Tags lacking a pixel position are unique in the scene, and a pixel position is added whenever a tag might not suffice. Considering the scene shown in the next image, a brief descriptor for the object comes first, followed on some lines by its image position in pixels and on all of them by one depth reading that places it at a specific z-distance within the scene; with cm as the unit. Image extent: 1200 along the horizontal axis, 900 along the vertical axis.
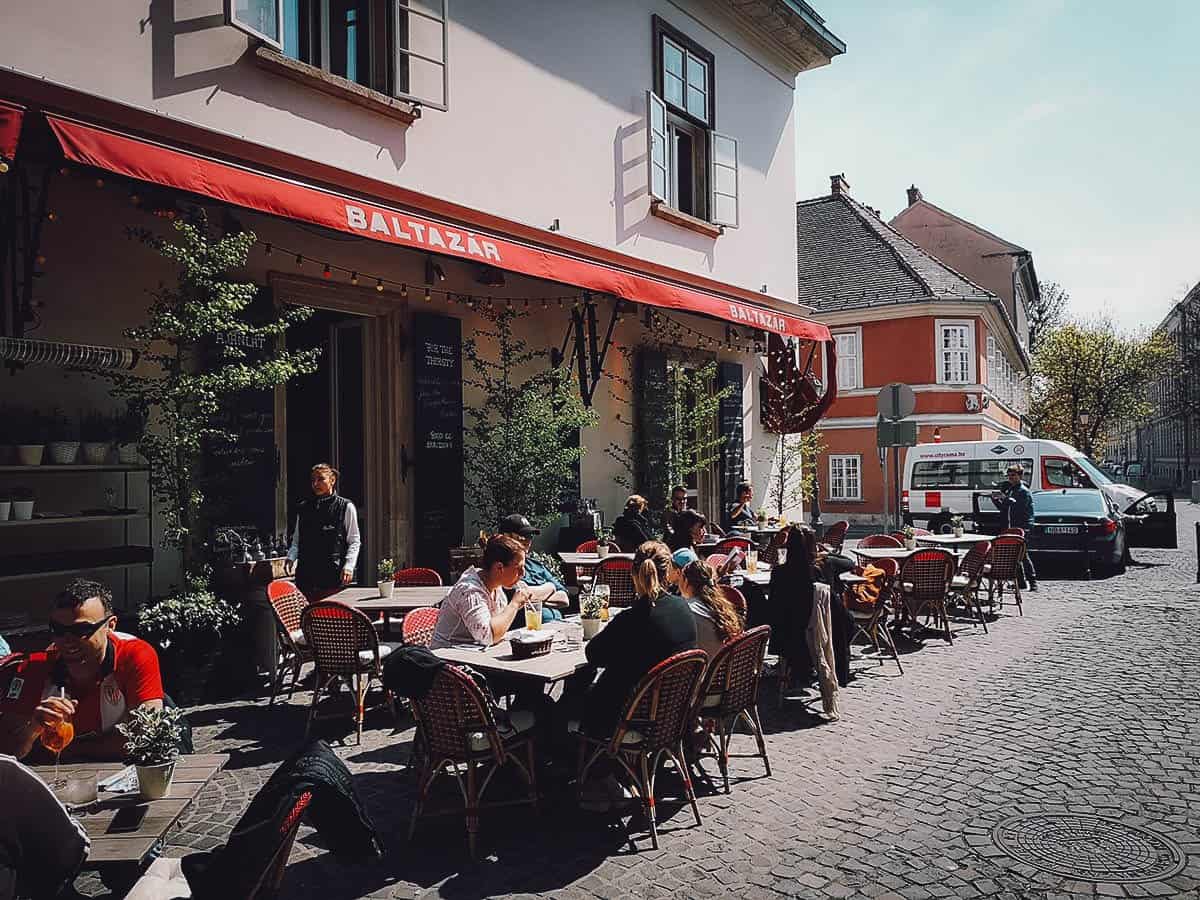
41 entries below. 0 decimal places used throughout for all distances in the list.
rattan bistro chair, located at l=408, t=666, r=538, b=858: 438
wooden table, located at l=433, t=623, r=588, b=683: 470
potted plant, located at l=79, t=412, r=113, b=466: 668
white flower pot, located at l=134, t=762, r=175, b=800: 307
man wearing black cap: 680
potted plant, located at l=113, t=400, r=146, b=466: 688
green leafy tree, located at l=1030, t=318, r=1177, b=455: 4250
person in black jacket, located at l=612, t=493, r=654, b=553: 1034
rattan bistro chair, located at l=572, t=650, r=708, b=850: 451
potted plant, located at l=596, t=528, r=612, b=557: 1025
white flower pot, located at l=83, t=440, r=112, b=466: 668
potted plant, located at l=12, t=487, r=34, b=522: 629
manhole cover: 409
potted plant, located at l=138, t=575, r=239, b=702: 636
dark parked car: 1452
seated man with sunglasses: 360
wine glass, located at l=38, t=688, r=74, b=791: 307
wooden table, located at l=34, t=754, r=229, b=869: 276
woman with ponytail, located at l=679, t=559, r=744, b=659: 532
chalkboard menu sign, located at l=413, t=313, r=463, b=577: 1007
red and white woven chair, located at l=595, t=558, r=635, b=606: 841
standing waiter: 751
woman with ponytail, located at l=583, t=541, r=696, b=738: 470
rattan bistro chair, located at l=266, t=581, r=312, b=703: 653
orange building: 2703
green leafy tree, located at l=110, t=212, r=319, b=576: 646
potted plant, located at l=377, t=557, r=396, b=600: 727
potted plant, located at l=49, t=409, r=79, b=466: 650
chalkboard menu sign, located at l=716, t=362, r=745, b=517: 1542
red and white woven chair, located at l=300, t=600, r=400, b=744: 594
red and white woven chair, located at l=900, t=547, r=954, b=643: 902
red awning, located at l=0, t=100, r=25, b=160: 536
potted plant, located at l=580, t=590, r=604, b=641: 552
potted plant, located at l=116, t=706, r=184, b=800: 306
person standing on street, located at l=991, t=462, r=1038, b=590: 1412
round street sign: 1291
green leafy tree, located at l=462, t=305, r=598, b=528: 1034
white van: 1909
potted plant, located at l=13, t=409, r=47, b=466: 630
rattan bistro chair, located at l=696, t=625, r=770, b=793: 504
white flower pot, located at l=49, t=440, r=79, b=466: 648
